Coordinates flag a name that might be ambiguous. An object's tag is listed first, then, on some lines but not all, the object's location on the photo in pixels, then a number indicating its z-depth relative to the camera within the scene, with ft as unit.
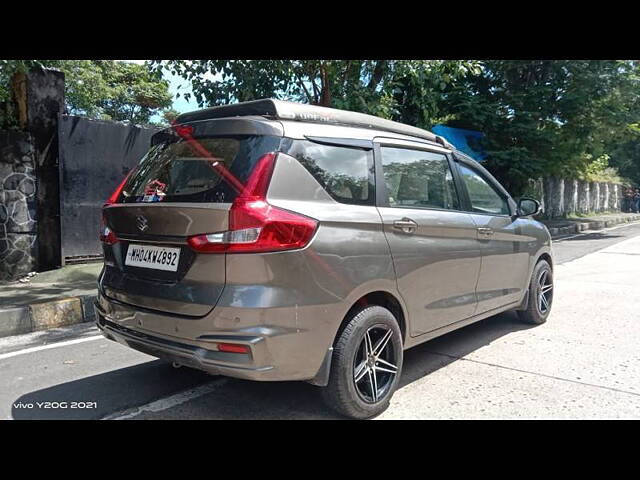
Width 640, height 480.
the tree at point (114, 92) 51.24
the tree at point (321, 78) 25.75
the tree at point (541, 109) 46.78
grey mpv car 8.14
